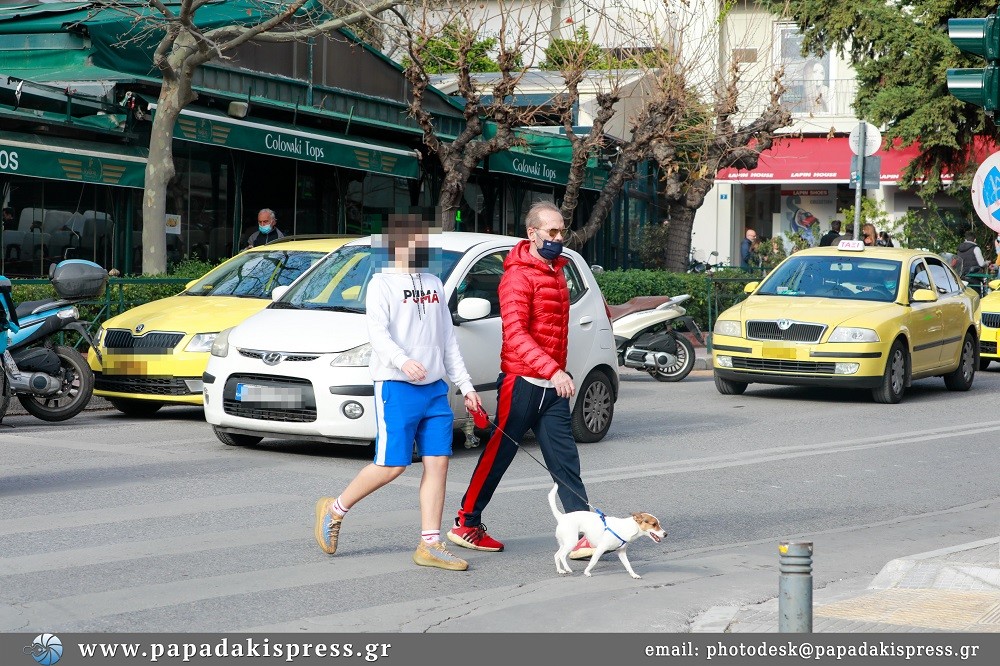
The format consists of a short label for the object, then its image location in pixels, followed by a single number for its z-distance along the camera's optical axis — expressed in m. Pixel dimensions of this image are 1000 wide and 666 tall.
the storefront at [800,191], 42.38
